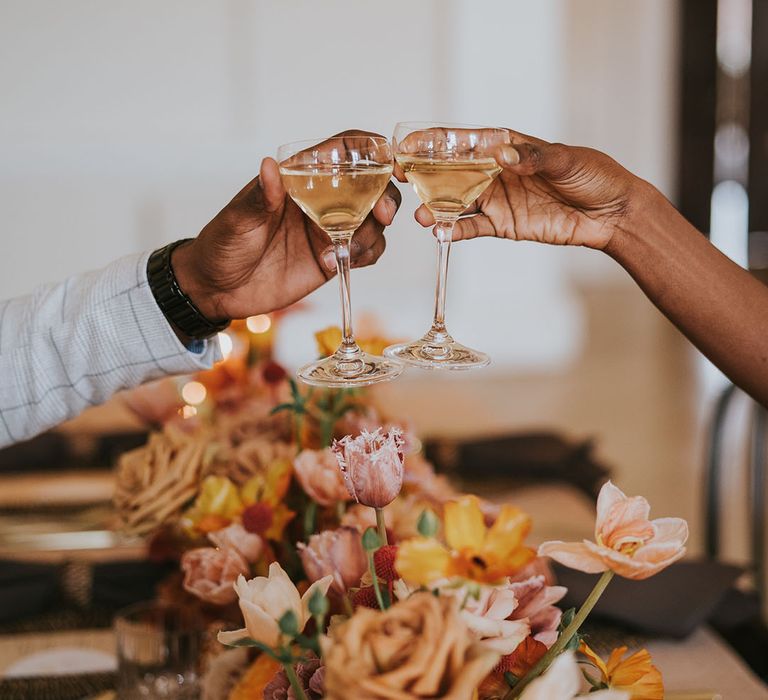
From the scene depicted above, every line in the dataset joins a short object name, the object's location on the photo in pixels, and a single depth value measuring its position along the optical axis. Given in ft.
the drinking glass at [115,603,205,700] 3.09
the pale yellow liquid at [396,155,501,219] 2.98
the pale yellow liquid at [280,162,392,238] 2.91
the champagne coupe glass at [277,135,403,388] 2.91
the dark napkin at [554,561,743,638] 3.86
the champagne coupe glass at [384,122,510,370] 2.97
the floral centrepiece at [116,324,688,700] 1.65
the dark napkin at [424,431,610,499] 5.92
